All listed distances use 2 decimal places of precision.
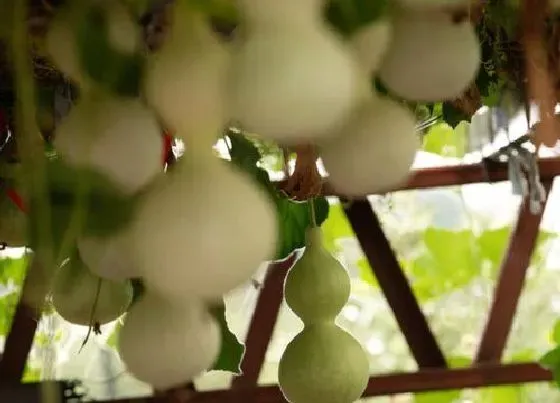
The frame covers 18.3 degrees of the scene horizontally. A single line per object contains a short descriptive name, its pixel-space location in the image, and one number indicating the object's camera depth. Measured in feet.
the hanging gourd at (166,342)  5.18
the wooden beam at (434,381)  28.96
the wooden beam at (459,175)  26.88
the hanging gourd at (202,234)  4.71
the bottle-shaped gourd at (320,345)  6.59
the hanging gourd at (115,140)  5.01
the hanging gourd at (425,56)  5.25
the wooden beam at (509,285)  27.47
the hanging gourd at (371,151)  5.20
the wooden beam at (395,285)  28.38
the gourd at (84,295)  6.46
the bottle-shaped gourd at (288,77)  4.68
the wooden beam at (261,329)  27.96
